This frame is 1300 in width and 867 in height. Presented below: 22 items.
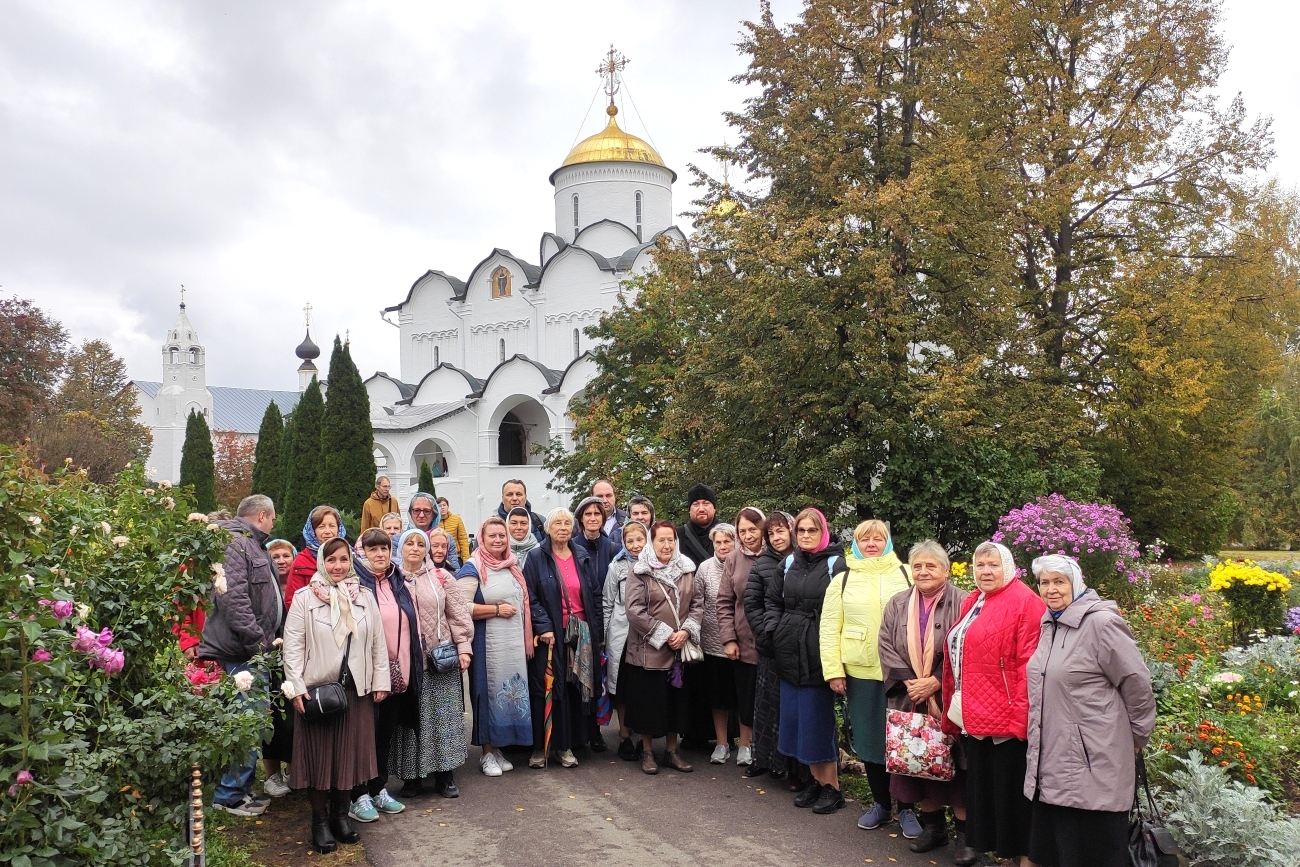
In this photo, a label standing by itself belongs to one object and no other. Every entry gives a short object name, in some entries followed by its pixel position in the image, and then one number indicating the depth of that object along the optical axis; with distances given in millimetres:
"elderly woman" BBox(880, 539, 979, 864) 4883
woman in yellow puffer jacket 5238
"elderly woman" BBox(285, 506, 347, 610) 5949
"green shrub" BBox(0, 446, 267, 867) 3035
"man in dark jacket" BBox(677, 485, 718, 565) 6938
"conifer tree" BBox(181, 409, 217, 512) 30516
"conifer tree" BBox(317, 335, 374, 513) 23109
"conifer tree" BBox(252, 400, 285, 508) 29469
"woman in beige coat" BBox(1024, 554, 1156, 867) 3975
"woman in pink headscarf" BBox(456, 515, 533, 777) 6215
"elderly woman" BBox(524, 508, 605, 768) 6395
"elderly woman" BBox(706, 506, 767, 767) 6234
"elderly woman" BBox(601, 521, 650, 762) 6469
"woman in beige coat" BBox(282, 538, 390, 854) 4926
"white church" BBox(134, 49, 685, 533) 31469
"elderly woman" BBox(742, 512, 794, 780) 5840
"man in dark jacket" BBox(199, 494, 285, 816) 5180
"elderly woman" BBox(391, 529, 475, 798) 5766
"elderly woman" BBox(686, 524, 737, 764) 6453
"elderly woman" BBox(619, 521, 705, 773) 6297
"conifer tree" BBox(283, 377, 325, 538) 23594
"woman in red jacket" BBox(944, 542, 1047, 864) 4359
